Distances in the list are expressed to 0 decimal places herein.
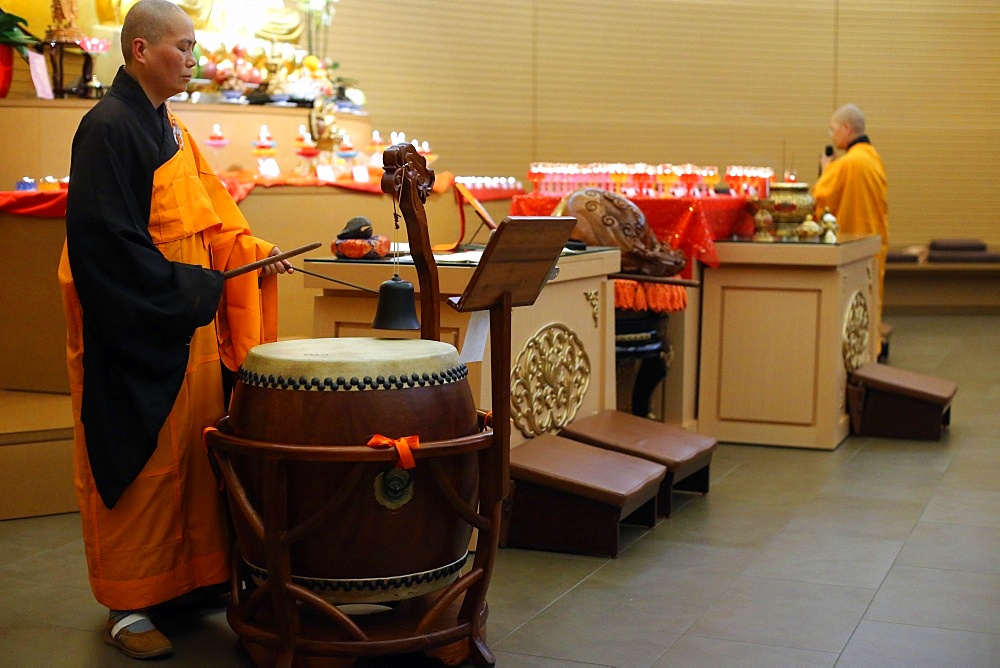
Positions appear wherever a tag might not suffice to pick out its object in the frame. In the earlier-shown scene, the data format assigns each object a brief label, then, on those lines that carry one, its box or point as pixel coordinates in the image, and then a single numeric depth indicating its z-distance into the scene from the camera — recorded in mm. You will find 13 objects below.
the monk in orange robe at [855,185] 7219
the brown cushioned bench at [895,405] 5297
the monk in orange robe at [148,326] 2559
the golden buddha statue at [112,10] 6820
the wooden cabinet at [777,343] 5102
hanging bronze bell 2668
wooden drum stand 2430
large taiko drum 2426
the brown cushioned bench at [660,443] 3967
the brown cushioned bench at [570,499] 3566
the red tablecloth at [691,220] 5043
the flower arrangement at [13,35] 5695
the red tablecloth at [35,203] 4586
